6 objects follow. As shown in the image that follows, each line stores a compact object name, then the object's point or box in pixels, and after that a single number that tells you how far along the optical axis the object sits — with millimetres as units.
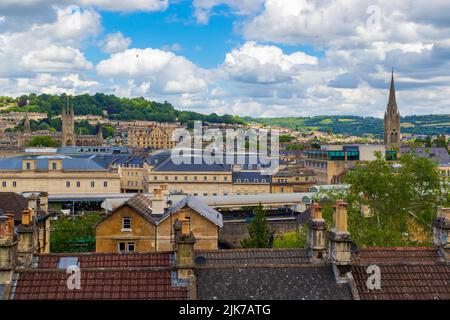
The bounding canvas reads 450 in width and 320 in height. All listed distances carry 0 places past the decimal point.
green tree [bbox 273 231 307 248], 41588
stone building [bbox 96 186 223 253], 39438
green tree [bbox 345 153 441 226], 44812
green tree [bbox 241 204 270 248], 47906
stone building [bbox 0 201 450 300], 19422
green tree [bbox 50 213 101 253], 49000
